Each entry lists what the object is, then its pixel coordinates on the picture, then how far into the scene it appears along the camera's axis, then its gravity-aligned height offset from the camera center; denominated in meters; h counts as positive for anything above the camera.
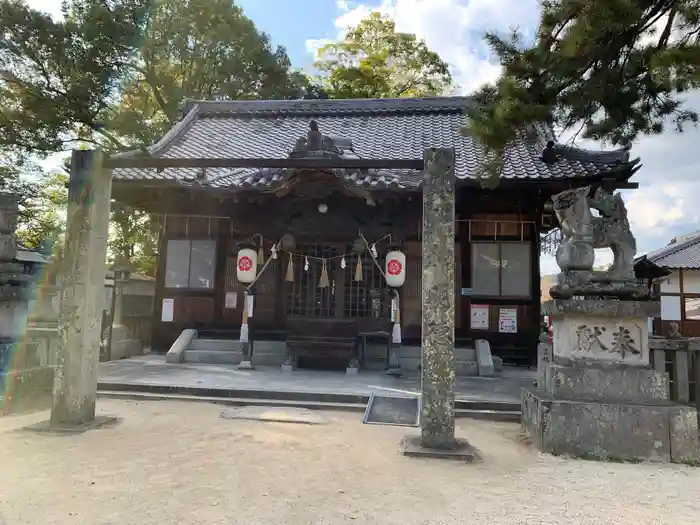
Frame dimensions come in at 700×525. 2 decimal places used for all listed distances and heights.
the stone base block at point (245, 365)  10.87 -1.29
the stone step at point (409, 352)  11.46 -0.90
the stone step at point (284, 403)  7.34 -1.51
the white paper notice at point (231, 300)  12.77 +0.22
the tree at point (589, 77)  5.00 +3.01
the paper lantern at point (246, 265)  11.05 +1.01
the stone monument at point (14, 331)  6.98 -0.46
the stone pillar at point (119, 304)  13.66 +0.01
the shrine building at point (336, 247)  11.20 +1.66
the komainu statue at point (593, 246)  5.79 +0.94
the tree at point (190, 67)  20.62 +11.02
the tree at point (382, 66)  25.80 +13.73
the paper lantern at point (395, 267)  10.36 +1.01
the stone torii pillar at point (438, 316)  5.25 -0.01
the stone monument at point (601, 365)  5.25 -0.52
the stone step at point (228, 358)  11.81 -1.22
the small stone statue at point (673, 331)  6.54 -0.10
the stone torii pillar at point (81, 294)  5.77 +0.11
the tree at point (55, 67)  18.16 +9.14
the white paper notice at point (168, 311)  13.01 -0.13
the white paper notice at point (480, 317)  12.23 -0.01
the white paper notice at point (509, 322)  12.18 -0.11
